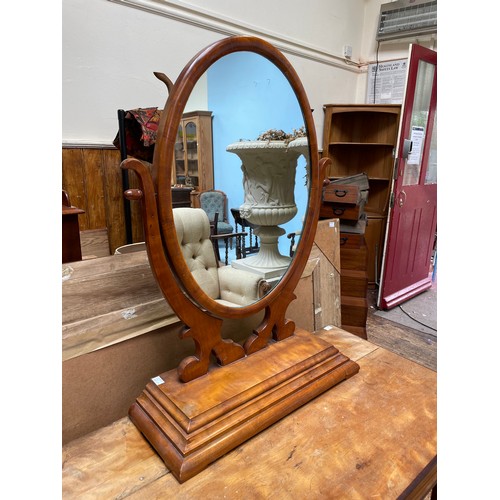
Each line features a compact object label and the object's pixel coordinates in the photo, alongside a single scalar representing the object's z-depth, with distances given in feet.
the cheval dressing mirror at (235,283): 1.86
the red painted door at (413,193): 7.27
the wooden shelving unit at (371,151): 9.45
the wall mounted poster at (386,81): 9.70
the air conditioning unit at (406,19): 8.85
